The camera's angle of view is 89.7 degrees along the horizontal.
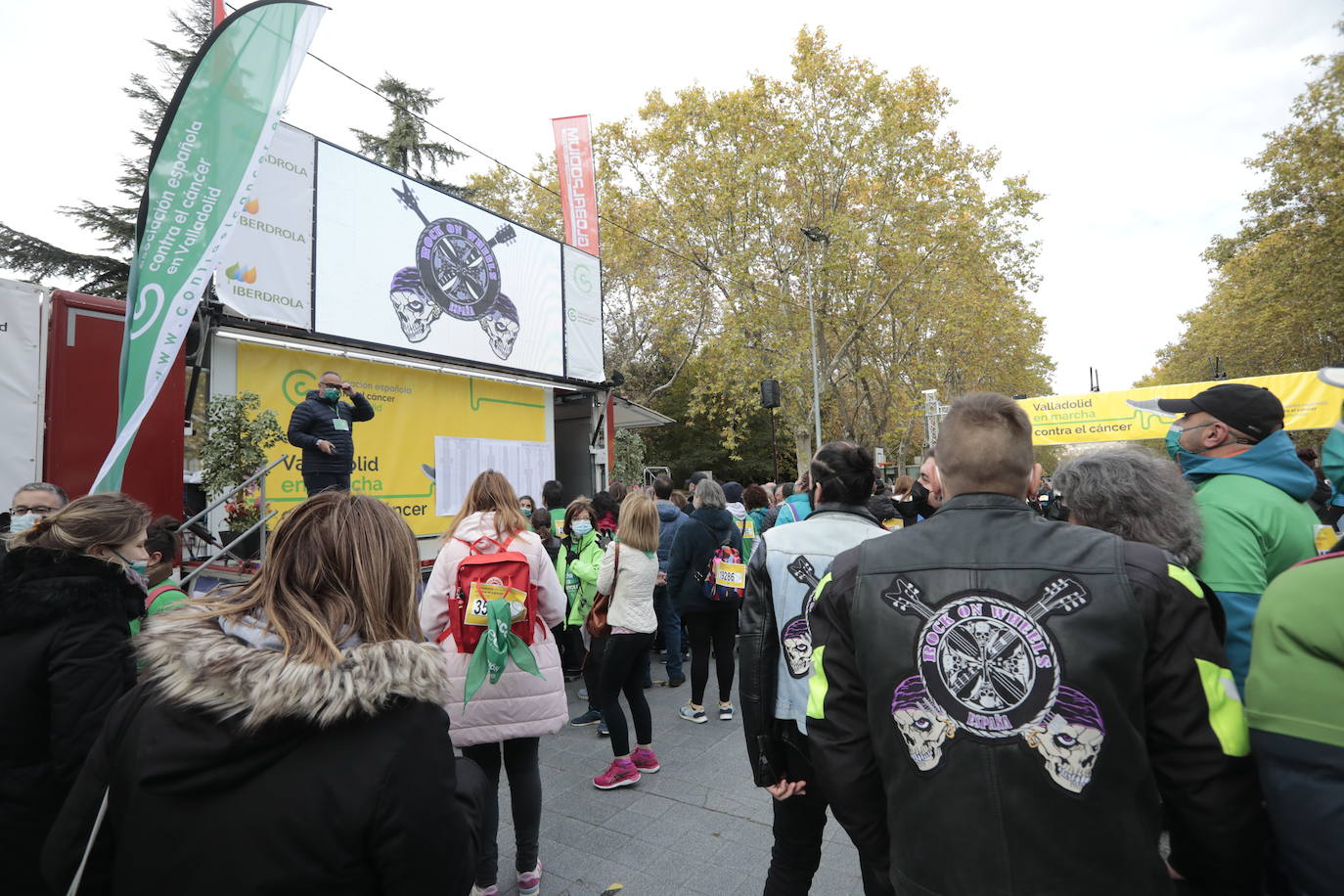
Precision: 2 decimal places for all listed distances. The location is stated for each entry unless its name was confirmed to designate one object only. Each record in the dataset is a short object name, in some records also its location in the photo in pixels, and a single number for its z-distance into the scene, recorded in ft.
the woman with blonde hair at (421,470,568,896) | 10.25
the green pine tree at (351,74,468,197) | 86.94
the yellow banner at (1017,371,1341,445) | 44.73
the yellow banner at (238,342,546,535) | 25.98
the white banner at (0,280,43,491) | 15.57
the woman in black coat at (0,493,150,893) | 6.44
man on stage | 20.12
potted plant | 21.17
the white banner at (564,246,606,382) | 40.63
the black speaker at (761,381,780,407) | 56.80
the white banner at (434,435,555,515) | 32.37
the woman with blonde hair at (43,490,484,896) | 3.85
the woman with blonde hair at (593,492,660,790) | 14.16
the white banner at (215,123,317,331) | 24.26
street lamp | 63.05
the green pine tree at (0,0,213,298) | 66.80
